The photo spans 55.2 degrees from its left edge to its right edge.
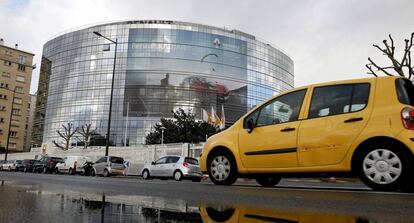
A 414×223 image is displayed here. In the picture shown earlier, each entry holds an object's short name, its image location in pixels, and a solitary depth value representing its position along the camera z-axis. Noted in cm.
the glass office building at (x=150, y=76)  8250
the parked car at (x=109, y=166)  2628
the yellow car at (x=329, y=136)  567
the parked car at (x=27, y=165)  3671
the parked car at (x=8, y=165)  4279
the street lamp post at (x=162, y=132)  6172
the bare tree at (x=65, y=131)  8279
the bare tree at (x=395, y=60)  2122
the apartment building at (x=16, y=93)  10212
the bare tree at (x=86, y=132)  7741
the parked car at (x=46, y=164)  3306
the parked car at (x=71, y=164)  3152
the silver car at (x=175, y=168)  1983
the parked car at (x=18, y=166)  3972
